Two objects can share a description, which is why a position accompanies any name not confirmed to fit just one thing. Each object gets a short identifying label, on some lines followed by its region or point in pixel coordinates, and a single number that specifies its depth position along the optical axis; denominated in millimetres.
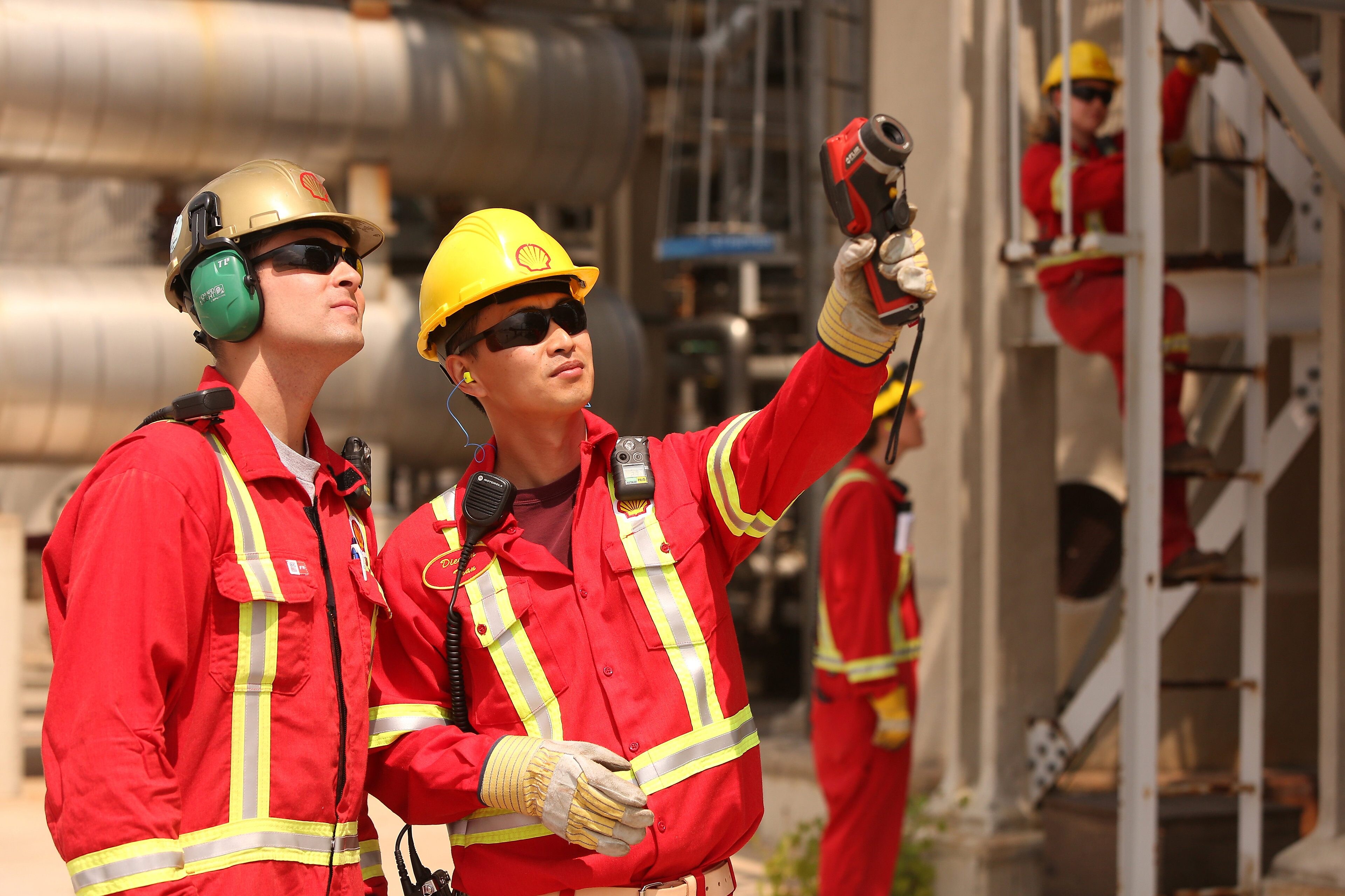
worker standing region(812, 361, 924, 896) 5355
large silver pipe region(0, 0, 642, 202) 7859
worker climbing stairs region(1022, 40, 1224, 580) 5062
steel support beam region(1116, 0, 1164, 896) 4602
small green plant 5961
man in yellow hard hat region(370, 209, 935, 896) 2475
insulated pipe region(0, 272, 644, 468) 7824
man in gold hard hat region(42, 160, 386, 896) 2127
